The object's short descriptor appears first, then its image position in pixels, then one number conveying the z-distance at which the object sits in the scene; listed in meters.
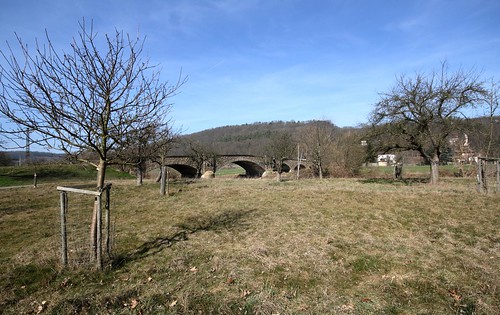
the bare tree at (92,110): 4.70
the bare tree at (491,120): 16.79
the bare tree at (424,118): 15.97
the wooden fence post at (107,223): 5.32
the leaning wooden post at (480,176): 12.25
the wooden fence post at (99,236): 5.19
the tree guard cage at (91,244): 5.24
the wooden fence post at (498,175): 12.64
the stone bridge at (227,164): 36.06
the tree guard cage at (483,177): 12.28
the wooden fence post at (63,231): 5.38
